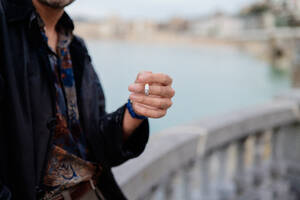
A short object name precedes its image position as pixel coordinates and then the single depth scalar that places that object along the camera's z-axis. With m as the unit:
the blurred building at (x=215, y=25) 43.93
